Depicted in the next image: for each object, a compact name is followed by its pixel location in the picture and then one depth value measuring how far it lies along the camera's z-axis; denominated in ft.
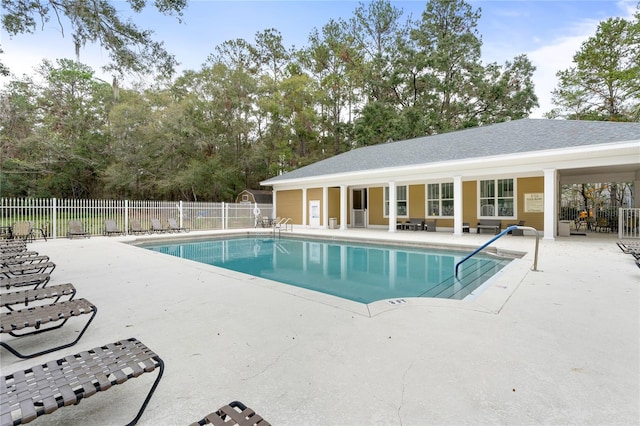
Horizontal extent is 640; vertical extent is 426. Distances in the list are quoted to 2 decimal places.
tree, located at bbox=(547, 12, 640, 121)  62.95
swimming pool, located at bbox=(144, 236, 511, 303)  19.48
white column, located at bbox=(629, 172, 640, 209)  41.78
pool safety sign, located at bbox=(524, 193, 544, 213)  42.16
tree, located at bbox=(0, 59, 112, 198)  79.71
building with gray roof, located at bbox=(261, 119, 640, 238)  33.22
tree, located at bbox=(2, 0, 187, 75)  18.90
